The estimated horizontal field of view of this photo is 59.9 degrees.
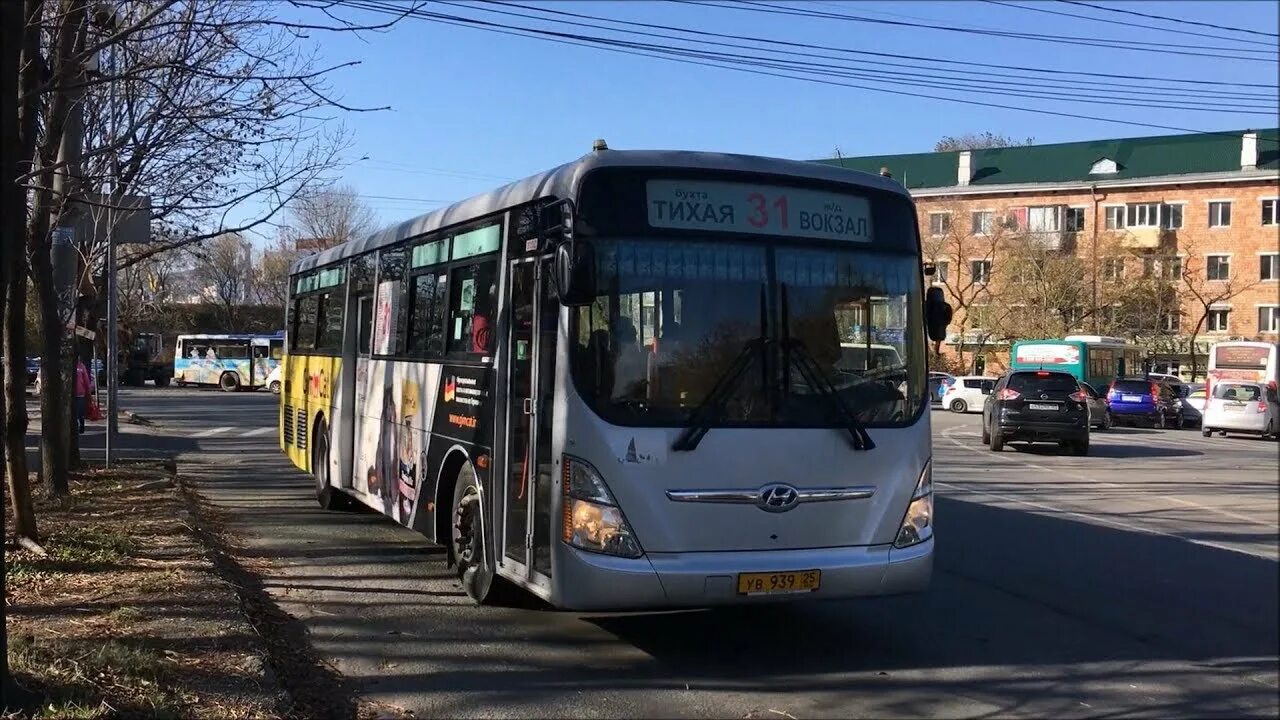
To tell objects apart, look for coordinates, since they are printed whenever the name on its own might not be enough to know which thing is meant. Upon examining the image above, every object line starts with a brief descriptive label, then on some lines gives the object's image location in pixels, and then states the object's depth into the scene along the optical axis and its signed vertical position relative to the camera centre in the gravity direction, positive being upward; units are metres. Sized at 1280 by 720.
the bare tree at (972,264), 61.25 +5.40
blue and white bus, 55.50 -0.71
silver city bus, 6.31 -0.20
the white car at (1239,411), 32.50 -1.41
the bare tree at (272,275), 73.94 +4.77
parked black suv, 23.11 -1.06
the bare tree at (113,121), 8.95 +2.09
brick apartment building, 58.88 +6.72
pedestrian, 20.78 -0.97
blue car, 39.28 -1.53
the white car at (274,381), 53.59 -1.72
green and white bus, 45.09 +0.14
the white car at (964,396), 45.81 -1.57
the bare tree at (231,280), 69.00 +4.36
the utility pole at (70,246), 11.66 +1.23
